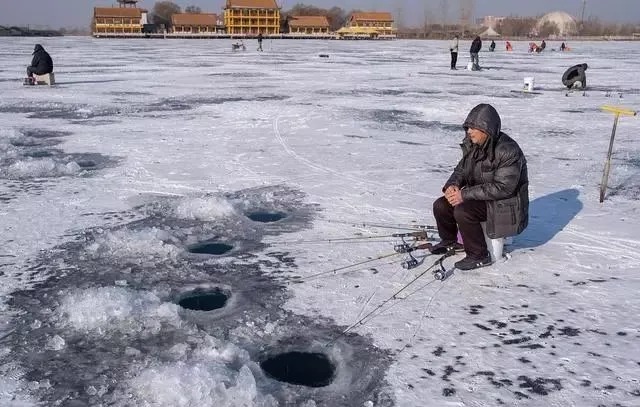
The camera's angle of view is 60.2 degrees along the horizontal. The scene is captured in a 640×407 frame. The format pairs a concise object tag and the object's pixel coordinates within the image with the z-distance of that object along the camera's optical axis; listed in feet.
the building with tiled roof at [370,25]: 400.47
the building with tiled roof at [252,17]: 366.02
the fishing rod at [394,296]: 11.87
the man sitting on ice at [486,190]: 13.85
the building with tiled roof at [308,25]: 398.83
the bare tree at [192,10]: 509.19
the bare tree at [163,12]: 422.82
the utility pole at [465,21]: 423.64
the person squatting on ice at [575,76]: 57.72
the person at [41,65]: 57.52
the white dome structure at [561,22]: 483.76
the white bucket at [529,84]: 56.75
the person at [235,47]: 161.38
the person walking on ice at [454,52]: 86.33
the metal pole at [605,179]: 19.17
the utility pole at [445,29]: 413.37
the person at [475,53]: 85.26
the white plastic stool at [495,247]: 14.94
